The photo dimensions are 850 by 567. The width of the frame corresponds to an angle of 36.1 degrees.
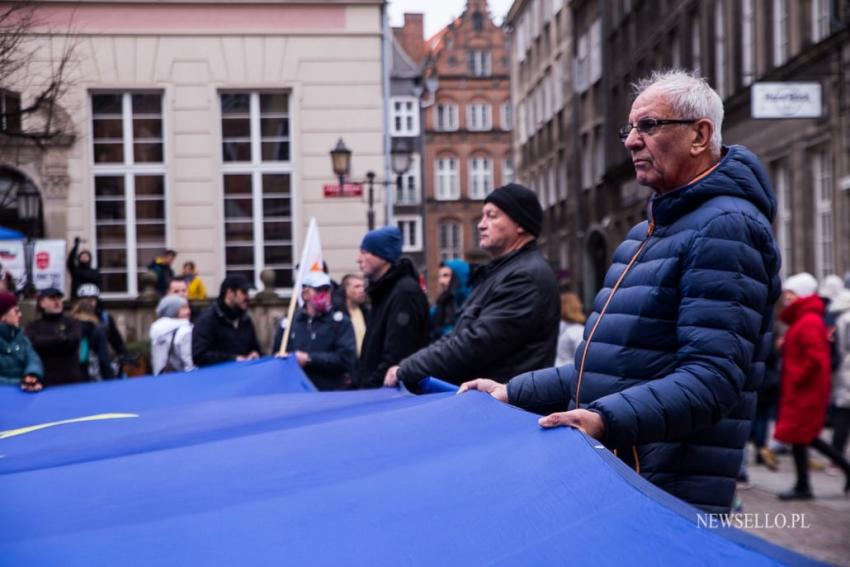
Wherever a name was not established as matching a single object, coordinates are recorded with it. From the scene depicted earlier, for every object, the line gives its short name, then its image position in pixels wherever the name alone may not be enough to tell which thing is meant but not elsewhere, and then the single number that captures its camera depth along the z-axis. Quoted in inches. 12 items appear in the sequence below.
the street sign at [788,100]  699.4
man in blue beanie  287.9
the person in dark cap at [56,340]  418.0
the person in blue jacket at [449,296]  482.6
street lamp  788.6
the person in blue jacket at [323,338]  358.3
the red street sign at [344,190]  795.4
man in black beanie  216.8
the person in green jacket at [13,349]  360.5
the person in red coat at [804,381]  435.8
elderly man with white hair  127.1
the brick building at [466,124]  3484.3
